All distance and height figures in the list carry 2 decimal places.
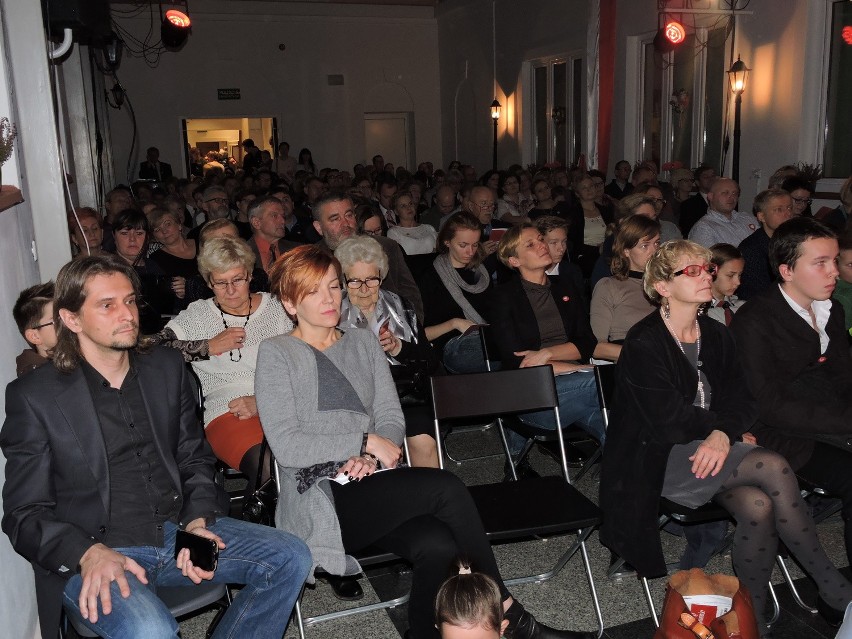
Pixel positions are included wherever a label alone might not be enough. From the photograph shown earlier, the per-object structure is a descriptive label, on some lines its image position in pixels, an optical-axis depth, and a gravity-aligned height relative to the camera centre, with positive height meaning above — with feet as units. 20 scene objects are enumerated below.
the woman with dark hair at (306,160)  55.67 +1.33
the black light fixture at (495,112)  51.95 +3.90
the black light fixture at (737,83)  32.01 +3.21
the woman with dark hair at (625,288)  13.12 -1.93
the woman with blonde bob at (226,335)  10.90 -2.11
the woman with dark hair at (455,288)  15.12 -2.16
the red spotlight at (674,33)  34.58 +5.66
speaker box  12.88 +2.76
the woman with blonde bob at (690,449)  9.16 -3.27
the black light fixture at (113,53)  23.95 +4.05
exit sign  56.23 +6.08
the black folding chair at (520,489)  8.89 -3.78
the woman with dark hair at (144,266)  14.47 -1.55
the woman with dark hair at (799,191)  20.71 -0.73
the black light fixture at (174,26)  38.11 +7.41
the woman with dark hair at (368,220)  17.61 -0.94
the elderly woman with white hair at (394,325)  11.18 -2.23
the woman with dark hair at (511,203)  31.42 -1.22
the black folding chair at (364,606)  8.46 -4.80
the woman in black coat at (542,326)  12.29 -2.49
